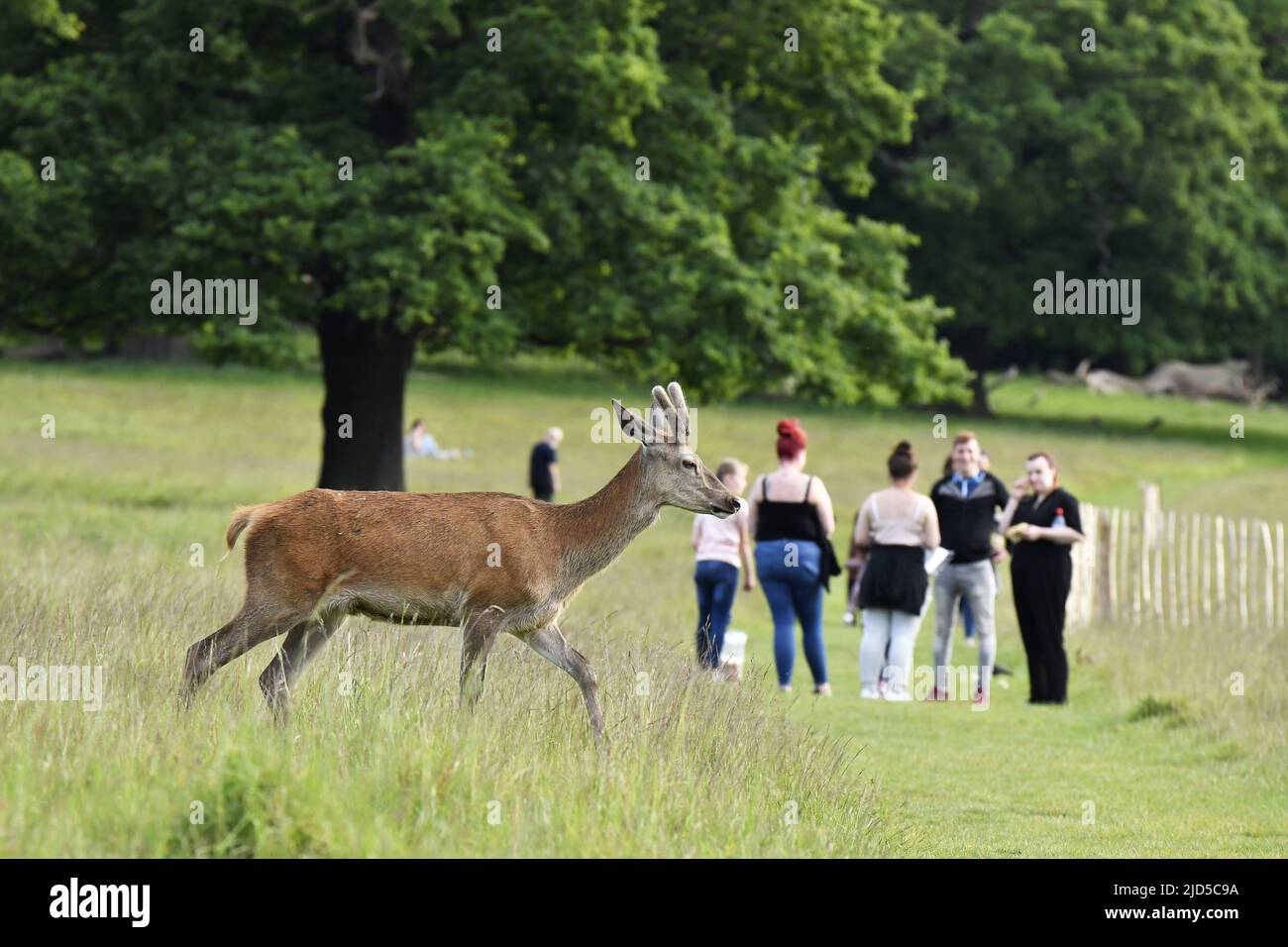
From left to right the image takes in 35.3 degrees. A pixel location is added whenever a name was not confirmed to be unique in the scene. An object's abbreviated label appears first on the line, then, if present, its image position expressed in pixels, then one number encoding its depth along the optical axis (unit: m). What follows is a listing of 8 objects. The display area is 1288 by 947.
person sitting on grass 36.88
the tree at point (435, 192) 21.80
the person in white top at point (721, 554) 14.64
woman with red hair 14.45
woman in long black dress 14.77
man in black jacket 15.14
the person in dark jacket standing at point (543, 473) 27.16
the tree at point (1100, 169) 50.88
